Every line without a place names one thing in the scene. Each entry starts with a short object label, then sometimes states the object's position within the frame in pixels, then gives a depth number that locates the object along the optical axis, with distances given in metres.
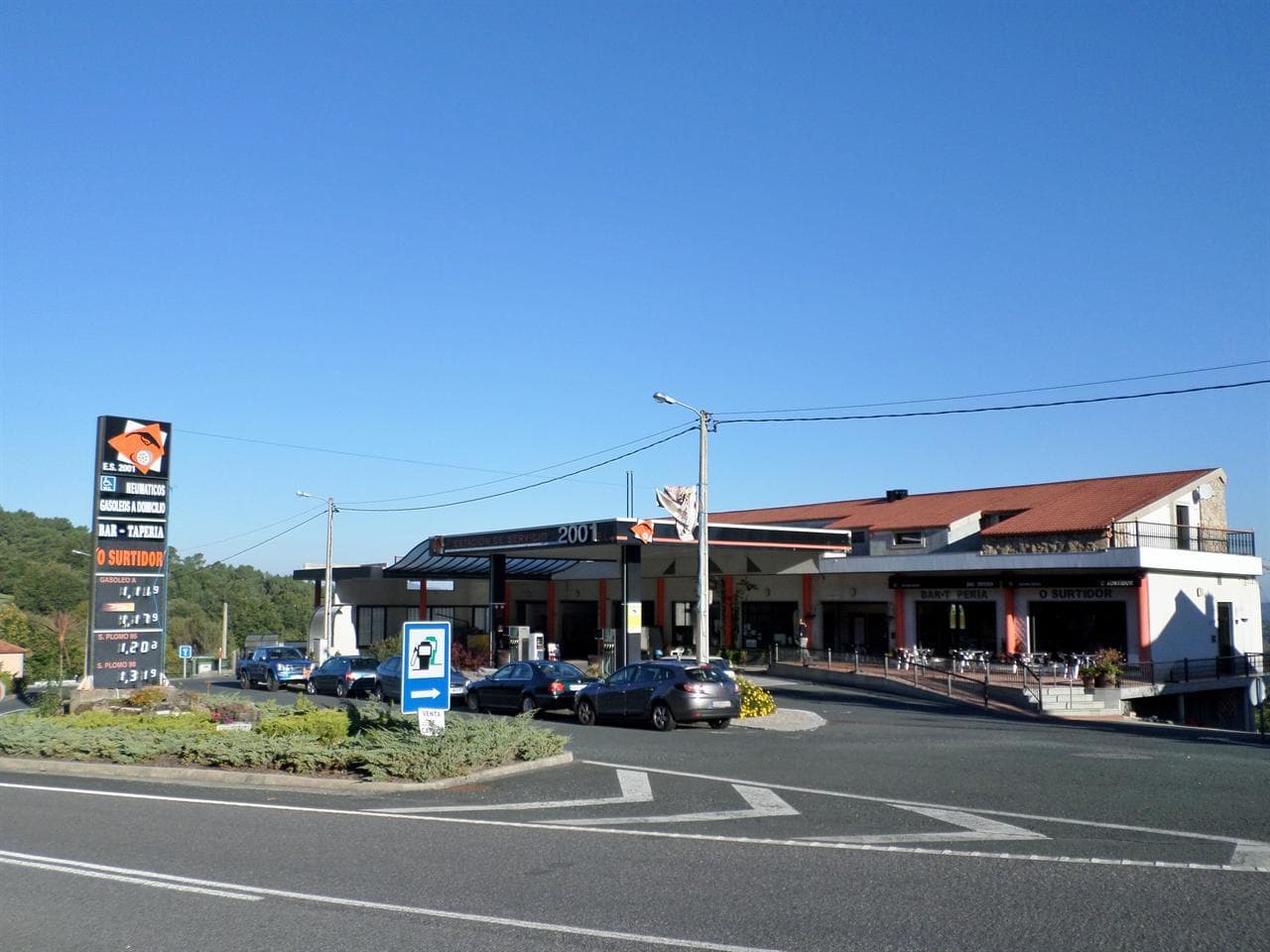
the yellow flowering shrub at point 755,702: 25.20
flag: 28.86
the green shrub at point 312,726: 16.89
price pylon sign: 23.02
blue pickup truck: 38.59
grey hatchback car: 22.33
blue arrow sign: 15.79
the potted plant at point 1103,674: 32.44
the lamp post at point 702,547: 27.61
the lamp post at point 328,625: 47.78
